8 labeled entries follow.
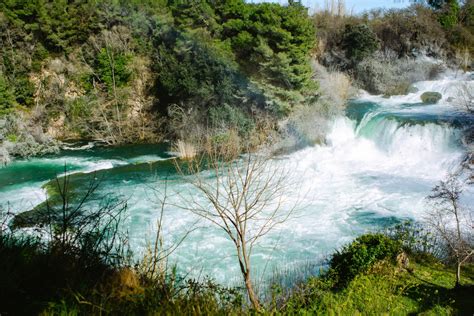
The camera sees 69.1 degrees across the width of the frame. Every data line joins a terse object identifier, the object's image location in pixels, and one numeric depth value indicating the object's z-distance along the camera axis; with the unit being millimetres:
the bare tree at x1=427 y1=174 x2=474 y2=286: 7434
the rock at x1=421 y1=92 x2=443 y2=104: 18234
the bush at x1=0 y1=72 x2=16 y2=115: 16967
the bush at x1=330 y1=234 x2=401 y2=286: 6895
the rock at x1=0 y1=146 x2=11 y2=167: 14727
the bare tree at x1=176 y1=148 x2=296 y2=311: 9648
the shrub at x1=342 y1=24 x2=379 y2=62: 22734
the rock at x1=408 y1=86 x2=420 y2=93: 20306
